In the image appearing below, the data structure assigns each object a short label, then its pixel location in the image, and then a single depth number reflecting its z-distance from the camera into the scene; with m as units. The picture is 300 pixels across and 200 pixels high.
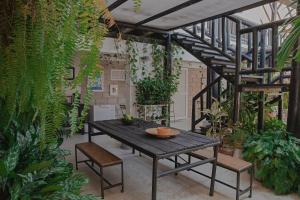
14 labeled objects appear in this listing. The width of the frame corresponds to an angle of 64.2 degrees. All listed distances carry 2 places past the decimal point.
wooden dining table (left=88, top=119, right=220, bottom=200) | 2.48
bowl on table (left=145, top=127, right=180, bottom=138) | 3.00
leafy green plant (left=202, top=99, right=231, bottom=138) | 4.33
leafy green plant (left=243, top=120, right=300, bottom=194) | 2.96
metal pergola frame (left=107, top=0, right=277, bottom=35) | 3.90
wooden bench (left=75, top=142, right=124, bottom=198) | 2.86
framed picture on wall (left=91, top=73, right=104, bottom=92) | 6.54
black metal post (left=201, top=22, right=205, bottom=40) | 5.64
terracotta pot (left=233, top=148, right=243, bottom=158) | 3.77
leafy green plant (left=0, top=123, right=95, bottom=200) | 1.40
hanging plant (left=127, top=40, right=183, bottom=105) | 6.23
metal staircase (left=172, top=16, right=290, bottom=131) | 3.66
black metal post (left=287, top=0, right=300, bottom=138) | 3.18
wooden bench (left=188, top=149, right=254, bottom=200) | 2.73
